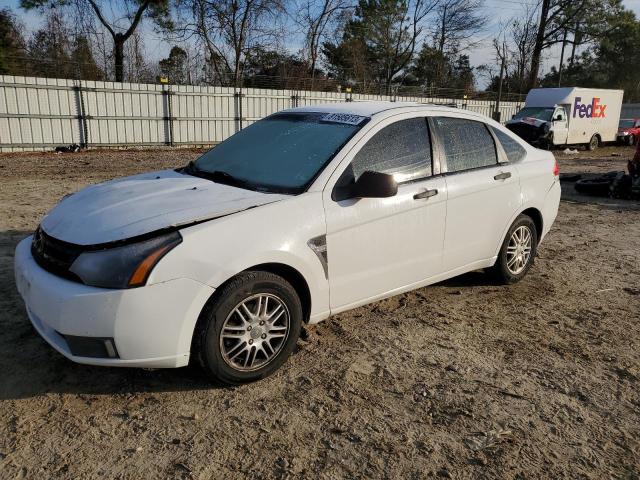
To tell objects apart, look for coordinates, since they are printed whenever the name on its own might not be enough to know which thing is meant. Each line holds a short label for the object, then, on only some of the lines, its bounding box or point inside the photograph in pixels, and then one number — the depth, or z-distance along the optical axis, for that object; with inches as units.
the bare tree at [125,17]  925.2
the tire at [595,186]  406.6
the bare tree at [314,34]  1344.7
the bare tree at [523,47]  1803.6
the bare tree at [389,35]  1720.0
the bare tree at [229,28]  1050.1
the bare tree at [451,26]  1768.0
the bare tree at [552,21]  1775.3
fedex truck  821.9
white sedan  104.3
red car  1013.2
